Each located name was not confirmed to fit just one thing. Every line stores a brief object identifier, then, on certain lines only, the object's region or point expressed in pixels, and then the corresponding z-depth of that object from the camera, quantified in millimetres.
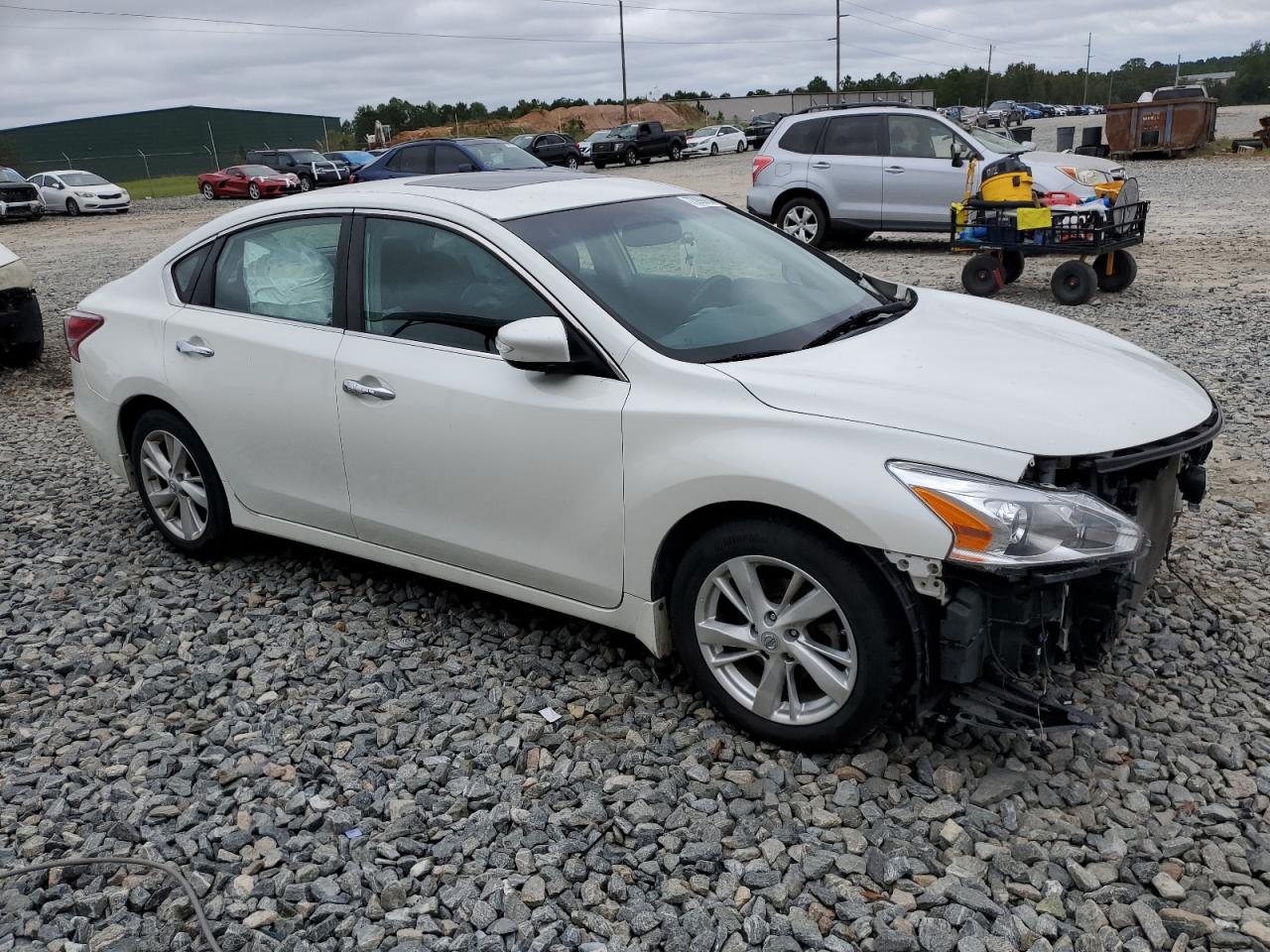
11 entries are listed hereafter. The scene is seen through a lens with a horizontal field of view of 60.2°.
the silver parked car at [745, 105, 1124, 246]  13555
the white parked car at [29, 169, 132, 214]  31125
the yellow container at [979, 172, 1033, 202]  10539
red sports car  32375
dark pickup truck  39281
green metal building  63906
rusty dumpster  26781
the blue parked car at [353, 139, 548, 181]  18422
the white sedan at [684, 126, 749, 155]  44125
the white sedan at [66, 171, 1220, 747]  2936
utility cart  10008
